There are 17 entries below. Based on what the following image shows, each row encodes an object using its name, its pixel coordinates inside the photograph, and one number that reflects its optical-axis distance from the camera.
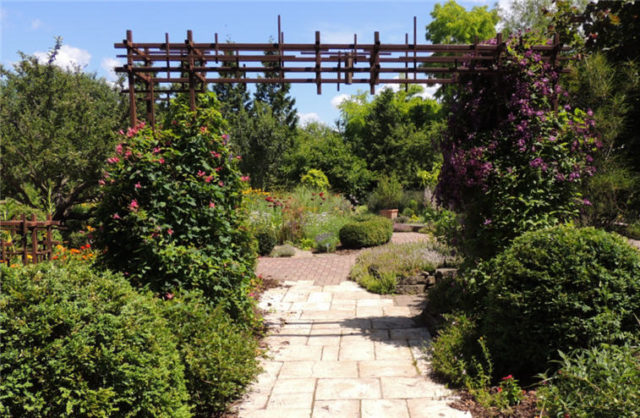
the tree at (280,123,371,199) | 18.77
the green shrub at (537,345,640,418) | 2.33
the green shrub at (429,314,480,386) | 3.62
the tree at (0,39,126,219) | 10.91
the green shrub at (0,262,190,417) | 2.19
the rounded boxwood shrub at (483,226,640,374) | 3.18
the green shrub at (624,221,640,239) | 5.07
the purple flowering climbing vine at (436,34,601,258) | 4.41
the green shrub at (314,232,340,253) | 10.99
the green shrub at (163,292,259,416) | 3.11
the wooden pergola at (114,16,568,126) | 4.52
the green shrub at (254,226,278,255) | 10.45
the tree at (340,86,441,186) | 20.75
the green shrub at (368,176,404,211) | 17.75
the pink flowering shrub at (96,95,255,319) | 3.83
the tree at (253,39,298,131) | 29.42
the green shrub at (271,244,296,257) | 10.57
